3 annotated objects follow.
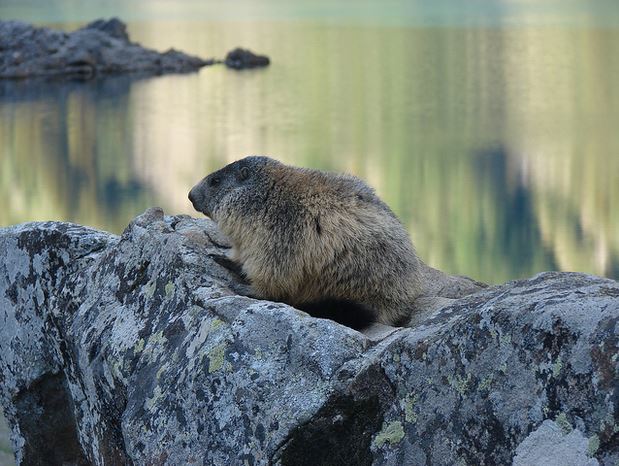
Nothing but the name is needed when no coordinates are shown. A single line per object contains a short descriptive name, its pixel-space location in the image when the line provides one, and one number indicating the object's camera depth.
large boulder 7.54
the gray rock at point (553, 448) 7.23
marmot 11.66
